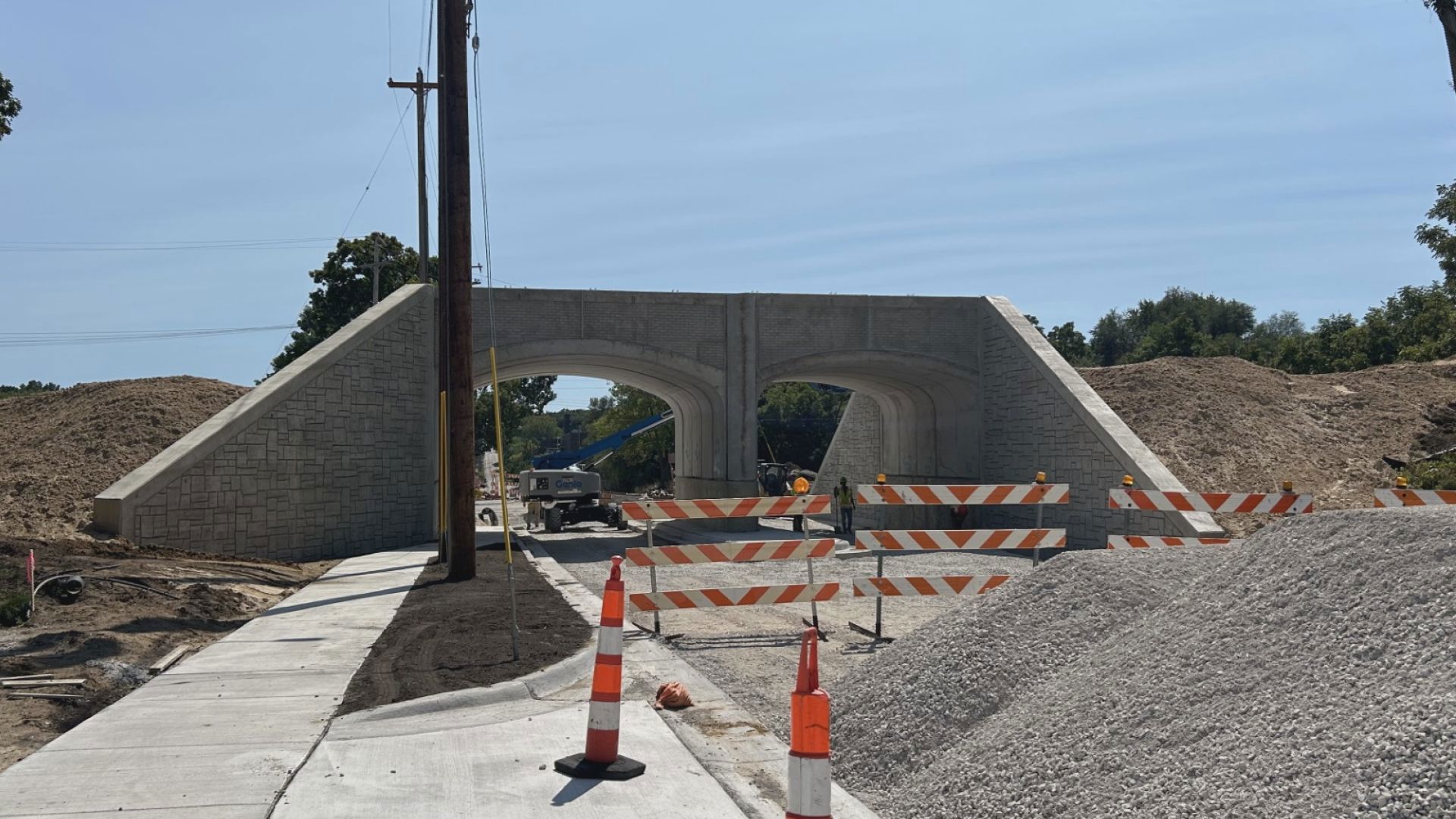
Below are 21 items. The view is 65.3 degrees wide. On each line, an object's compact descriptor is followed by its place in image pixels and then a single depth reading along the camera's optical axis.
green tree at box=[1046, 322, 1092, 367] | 87.44
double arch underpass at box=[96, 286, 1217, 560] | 22.28
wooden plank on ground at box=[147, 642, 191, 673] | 9.82
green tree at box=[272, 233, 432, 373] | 53.53
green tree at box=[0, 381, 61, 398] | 55.77
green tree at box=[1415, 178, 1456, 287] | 39.25
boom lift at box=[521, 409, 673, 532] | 33.62
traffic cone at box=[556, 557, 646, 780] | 6.54
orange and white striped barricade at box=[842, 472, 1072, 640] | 12.15
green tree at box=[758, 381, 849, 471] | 75.19
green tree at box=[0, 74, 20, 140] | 15.30
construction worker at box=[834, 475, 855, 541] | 31.45
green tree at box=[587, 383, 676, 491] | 79.81
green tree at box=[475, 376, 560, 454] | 65.12
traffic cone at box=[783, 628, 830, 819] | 4.38
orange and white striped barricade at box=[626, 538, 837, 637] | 11.95
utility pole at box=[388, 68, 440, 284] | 31.61
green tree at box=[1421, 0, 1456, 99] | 23.25
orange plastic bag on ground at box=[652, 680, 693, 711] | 8.60
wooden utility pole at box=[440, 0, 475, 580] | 16.27
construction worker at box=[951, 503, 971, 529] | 27.23
